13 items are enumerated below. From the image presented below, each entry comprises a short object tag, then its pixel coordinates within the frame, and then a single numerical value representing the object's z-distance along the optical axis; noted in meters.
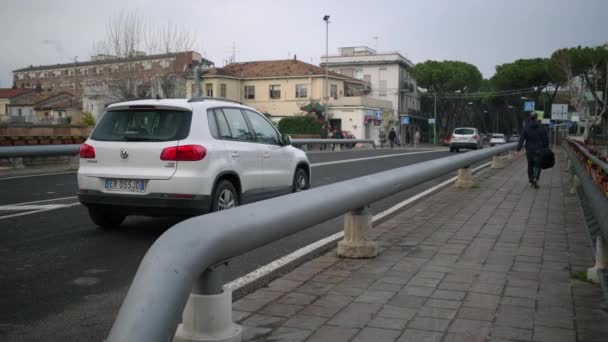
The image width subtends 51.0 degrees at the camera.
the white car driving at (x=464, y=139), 39.59
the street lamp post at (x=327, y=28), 60.46
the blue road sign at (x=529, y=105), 54.10
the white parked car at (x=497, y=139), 58.71
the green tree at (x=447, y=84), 82.75
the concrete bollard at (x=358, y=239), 6.41
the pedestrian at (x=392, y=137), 48.01
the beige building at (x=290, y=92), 64.88
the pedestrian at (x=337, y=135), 44.15
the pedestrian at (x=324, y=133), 43.47
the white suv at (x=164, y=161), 7.37
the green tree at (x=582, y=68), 54.72
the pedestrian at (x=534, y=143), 14.44
